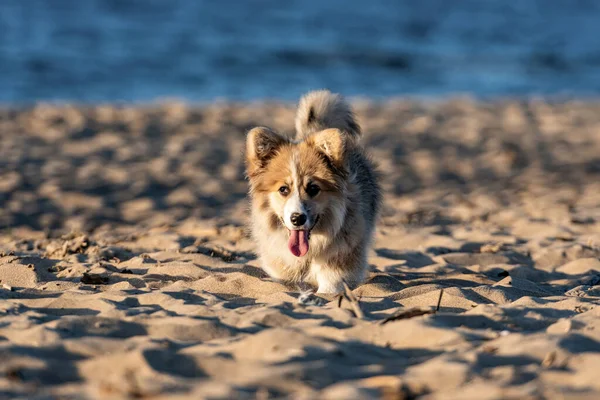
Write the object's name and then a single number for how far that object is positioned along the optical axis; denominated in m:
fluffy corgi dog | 9.62
